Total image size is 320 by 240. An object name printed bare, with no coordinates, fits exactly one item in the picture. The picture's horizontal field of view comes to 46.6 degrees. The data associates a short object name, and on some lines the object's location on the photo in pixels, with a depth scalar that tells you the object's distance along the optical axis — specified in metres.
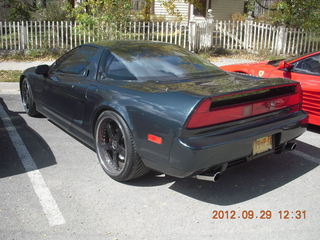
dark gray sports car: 3.15
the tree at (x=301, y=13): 13.06
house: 23.73
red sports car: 5.33
